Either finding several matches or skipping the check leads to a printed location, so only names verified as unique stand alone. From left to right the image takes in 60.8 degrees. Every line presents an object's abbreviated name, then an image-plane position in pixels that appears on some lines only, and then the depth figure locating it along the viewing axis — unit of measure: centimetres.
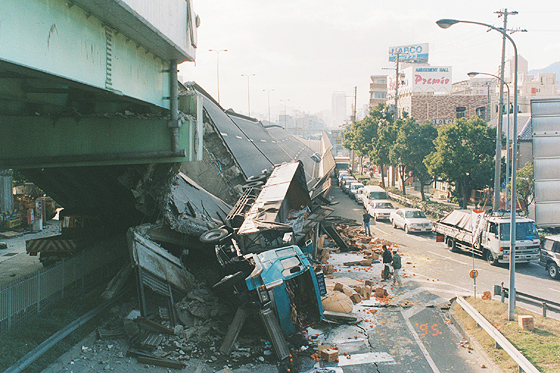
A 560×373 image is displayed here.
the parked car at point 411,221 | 2845
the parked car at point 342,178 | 5763
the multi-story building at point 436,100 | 7006
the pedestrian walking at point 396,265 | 1826
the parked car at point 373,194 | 3691
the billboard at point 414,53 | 11142
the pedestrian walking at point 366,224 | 2651
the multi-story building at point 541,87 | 8425
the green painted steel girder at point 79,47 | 570
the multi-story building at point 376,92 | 14450
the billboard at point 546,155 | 2292
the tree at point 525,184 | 3197
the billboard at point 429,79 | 8238
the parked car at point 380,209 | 3369
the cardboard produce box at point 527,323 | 1165
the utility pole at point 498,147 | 2558
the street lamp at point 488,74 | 2073
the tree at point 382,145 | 5521
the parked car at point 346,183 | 5304
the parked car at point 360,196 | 4221
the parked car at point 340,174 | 6222
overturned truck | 1177
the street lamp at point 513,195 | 1256
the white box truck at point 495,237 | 1959
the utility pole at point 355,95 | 8914
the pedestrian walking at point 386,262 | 1803
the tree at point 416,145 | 4539
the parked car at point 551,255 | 1800
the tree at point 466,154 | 3375
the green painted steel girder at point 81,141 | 1249
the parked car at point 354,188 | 4725
